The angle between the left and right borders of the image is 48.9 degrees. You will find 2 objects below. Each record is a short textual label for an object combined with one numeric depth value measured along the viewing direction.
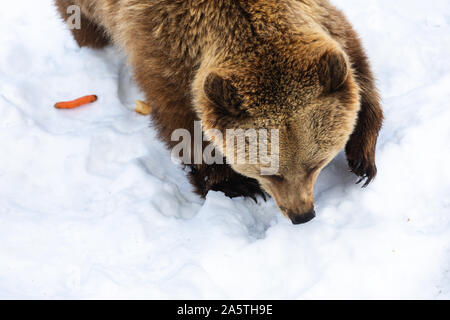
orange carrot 5.05
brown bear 2.94
